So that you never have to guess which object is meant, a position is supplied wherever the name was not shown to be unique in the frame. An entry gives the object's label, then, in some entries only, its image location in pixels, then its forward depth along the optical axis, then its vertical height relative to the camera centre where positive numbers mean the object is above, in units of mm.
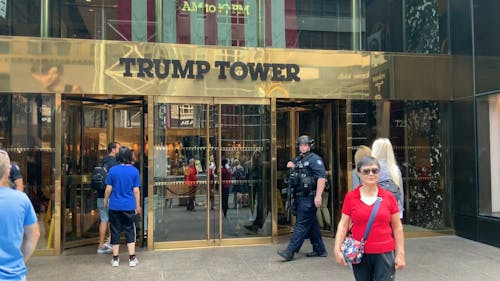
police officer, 6637 -721
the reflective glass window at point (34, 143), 7145 +91
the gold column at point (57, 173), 7094 -379
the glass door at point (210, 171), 7578 -400
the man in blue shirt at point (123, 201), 6371 -735
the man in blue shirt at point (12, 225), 2928 -500
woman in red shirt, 3582 -656
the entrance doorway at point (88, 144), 7691 +71
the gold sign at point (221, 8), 8305 +2533
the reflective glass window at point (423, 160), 8586 -271
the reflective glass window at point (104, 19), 7691 +2223
